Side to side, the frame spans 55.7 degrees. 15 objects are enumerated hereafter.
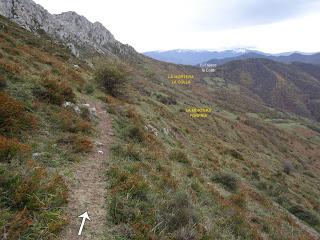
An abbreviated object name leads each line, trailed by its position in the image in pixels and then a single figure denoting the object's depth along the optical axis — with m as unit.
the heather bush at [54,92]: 12.75
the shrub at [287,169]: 37.22
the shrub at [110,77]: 22.73
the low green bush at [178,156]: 15.41
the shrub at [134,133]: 14.15
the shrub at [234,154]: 29.55
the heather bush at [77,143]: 10.19
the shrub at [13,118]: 9.16
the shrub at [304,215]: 18.09
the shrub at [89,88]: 19.37
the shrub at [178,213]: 7.53
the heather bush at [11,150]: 7.63
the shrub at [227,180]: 15.90
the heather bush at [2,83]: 11.55
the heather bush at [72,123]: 11.37
